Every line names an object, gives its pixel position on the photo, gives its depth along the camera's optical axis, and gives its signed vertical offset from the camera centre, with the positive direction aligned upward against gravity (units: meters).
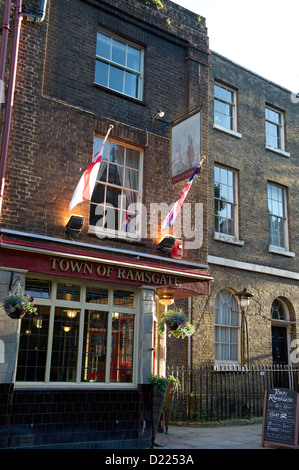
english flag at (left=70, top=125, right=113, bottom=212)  9.24 +3.27
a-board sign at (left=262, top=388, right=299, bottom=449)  9.11 -1.10
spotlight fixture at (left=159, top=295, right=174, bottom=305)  11.27 +1.31
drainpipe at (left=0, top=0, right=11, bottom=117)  9.29 +6.02
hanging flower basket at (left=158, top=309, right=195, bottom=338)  10.70 +0.72
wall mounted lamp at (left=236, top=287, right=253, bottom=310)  13.96 +1.76
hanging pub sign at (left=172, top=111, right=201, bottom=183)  10.44 +4.65
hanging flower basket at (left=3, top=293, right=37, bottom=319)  8.16 +0.79
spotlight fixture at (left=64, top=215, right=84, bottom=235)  9.31 +2.49
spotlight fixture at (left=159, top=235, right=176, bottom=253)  10.84 +2.54
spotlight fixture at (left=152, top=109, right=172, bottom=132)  11.64 +5.71
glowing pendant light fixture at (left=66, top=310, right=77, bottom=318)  9.49 +0.80
